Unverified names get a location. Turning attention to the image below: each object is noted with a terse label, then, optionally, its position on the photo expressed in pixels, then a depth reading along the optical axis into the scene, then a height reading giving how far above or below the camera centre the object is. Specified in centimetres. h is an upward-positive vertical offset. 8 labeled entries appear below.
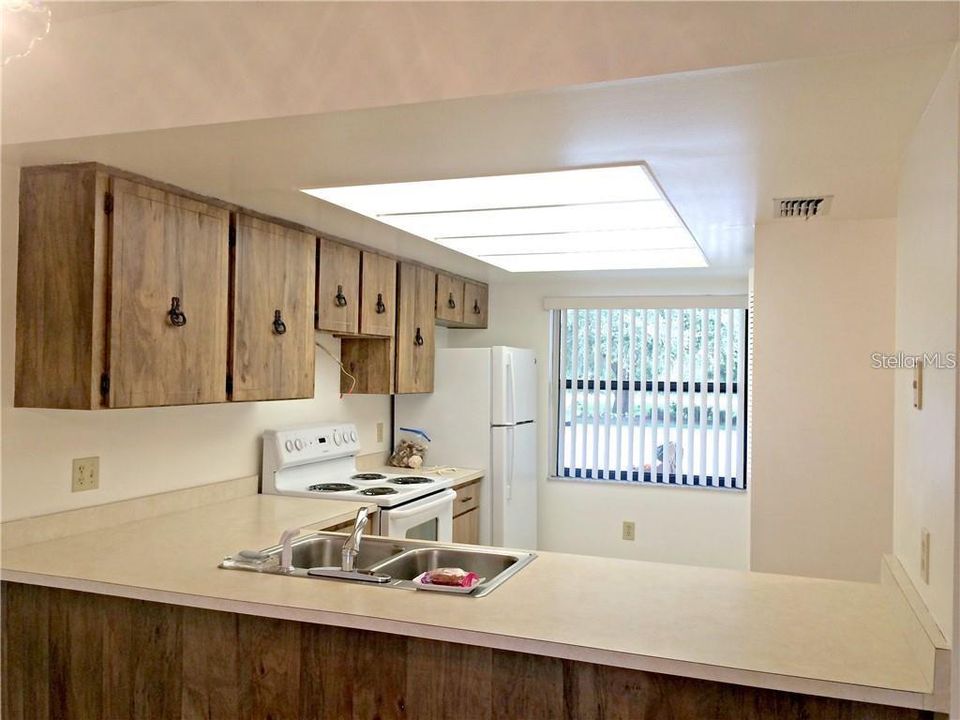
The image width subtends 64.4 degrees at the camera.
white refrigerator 447 -30
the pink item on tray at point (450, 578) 205 -56
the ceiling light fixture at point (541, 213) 221 +54
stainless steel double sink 218 -60
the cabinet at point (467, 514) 417 -80
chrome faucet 223 -52
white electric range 341 -56
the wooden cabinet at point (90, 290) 221 +23
